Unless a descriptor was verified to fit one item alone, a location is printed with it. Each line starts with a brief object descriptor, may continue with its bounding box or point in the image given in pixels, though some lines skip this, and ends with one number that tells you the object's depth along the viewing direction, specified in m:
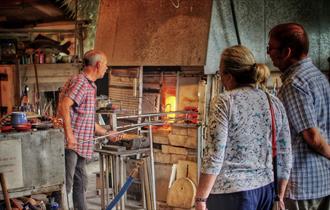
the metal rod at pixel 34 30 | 9.95
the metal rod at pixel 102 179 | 6.85
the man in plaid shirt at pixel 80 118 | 6.13
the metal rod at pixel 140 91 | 8.32
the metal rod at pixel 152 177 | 6.83
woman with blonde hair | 3.44
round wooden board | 7.71
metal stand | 6.54
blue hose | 5.01
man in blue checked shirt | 3.78
